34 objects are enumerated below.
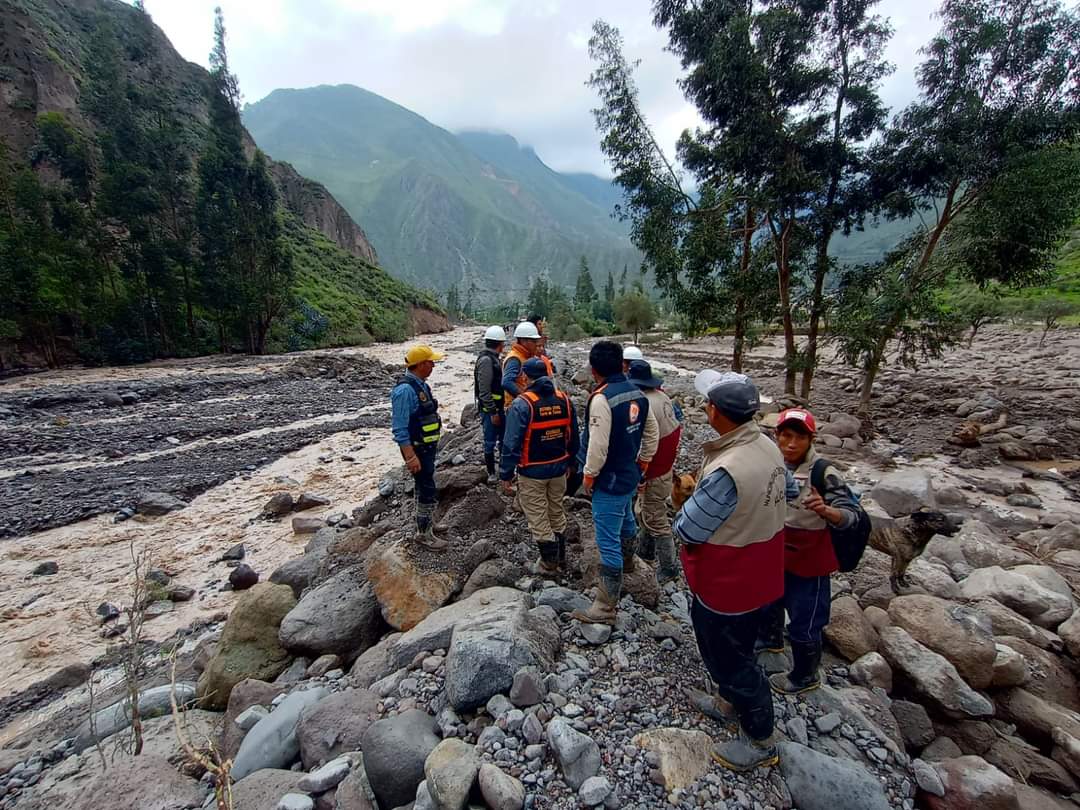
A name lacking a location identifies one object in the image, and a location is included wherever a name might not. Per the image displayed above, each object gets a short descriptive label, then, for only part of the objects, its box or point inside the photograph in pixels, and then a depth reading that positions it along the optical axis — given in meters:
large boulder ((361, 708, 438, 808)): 2.23
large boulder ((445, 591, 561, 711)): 2.65
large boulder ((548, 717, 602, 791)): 2.20
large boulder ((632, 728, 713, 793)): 2.22
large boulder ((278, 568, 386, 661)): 3.94
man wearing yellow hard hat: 4.53
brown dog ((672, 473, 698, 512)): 5.07
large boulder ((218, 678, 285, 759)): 3.05
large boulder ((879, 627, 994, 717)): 2.79
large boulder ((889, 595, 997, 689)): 2.98
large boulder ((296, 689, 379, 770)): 2.61
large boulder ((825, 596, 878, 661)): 3.15
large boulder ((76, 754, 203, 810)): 2.30
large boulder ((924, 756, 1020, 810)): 2.20
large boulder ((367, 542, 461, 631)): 3.94
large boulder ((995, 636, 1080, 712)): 3.19
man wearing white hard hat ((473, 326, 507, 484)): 6.21
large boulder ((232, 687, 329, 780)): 2.69
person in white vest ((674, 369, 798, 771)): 2.24
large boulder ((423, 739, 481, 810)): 2.08
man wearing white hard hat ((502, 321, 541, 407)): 5.67
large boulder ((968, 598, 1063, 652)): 3.54
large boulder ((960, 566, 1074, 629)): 3.82
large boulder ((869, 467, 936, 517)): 6.27
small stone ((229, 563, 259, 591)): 6.19
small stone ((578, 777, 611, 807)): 2.09
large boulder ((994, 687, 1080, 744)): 2.83
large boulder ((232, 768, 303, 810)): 2.30
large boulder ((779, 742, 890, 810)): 2.13
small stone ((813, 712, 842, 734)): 2.55
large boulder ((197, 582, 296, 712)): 3.81
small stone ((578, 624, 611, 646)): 3.16
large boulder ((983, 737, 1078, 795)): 2.56
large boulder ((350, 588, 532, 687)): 3.21
